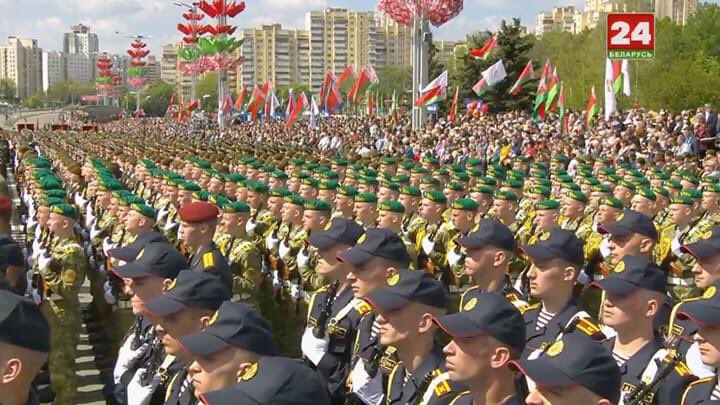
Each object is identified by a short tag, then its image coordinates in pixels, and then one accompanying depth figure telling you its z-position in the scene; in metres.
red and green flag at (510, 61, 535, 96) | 28.88
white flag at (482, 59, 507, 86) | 27.89
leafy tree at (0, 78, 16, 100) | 171.29
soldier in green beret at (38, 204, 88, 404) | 6.86
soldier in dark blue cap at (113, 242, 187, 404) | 4.95
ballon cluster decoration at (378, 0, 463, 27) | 32.41
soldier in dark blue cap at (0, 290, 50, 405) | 3.29
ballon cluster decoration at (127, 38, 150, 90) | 75.88
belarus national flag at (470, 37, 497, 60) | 28.96
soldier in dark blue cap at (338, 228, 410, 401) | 4.88
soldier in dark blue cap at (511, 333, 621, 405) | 3.20
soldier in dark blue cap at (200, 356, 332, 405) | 2.74
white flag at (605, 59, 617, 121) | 23.89
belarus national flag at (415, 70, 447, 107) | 28.19
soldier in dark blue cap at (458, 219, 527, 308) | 5.76
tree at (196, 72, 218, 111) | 111.94
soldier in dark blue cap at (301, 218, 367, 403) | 5.24
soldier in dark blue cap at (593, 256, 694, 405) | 4.52
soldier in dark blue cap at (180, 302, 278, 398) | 3.48
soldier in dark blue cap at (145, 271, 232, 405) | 4.31
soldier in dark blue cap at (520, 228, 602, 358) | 5.20
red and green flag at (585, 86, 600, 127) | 24.59
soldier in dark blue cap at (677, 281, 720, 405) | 4.06
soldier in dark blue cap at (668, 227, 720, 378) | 4.60
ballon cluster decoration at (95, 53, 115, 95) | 90.56
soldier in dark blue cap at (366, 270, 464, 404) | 4.33
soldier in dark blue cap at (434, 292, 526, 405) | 3.73
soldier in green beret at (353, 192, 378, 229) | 9.05
